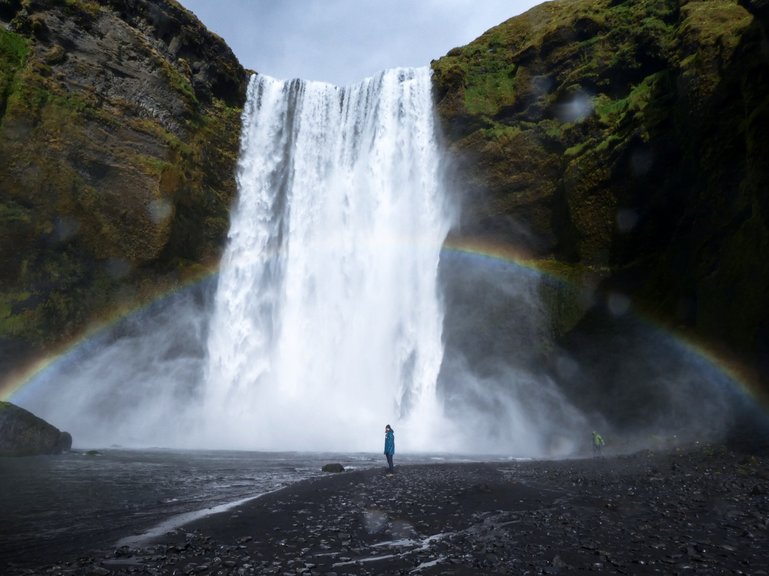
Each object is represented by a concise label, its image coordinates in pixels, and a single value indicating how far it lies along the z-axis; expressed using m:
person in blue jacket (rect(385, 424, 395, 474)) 17.97
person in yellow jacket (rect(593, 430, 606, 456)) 25.49
